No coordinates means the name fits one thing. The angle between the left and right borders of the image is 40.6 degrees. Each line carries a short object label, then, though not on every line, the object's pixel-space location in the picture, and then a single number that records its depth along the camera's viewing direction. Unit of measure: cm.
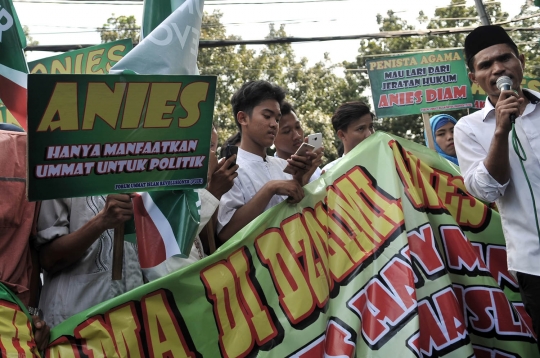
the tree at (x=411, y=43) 2673
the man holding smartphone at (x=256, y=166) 357
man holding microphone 308
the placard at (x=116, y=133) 256
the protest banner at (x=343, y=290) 288
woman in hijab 625
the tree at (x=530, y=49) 2224
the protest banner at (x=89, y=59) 562
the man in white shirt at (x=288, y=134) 514
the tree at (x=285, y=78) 2559
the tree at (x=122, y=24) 2425
